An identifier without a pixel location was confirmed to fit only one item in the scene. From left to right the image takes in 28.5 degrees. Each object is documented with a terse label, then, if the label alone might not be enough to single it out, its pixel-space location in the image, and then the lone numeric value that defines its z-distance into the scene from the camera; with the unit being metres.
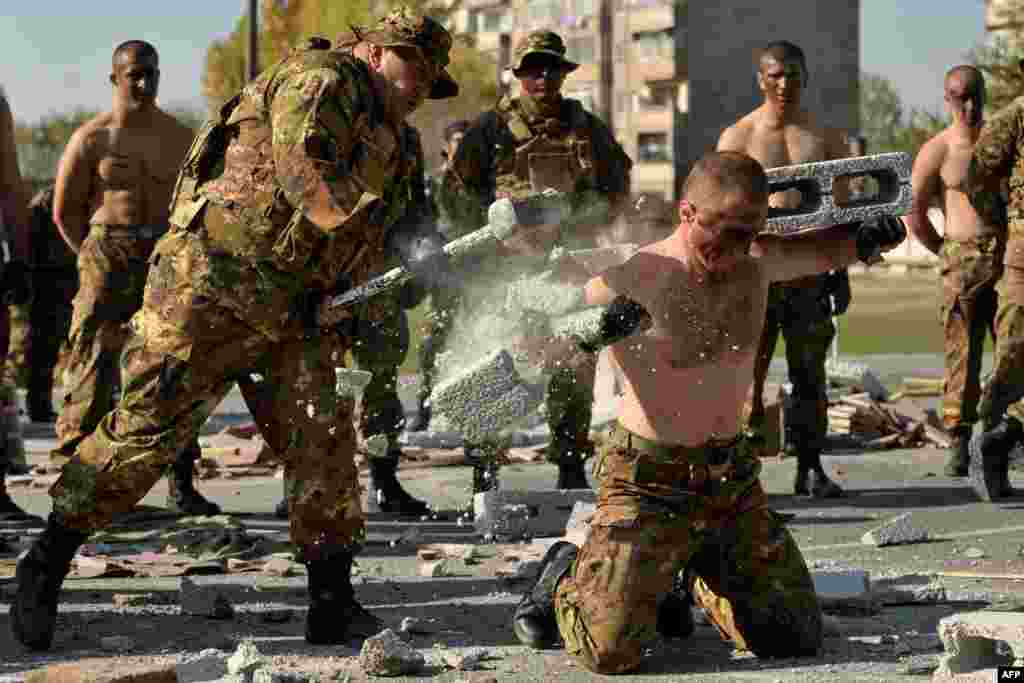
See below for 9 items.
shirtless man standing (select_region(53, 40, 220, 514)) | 9.64
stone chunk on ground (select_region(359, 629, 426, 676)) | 6.09
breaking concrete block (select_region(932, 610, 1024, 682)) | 5.70
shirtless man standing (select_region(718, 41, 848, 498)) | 10.17
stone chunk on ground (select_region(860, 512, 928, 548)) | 8.59
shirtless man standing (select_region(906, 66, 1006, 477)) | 10.91
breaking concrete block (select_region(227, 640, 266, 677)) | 5.91
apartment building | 81.25
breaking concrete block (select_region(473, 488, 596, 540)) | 8.91
